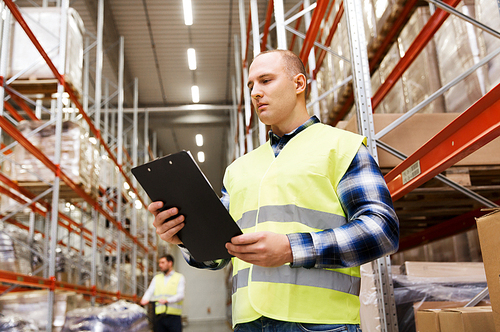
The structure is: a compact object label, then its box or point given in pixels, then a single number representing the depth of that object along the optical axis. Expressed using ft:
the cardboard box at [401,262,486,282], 12.99
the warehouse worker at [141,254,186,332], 26.66
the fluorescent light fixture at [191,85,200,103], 57.33
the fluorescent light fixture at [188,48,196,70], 48.34
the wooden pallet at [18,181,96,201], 24.92
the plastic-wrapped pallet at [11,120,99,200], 24.32
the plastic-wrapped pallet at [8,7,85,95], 23.72
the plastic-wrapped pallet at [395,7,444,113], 17.10
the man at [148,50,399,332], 4.66
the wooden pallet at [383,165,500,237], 12.67
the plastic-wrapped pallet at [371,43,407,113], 19.57
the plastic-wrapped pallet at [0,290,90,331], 20.43
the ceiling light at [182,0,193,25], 39.66
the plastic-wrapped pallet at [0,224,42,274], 21.52
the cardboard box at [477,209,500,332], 6.72
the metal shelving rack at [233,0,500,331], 6.94
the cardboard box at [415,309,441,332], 8.63
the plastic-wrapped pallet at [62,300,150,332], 15.84
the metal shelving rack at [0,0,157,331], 19.88
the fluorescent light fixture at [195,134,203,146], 70.74
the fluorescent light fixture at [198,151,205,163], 78.56
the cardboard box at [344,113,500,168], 12.09
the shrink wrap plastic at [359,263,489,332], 12.14
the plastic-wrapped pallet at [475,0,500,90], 13.20
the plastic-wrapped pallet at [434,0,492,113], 14.03
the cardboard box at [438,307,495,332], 7.88
